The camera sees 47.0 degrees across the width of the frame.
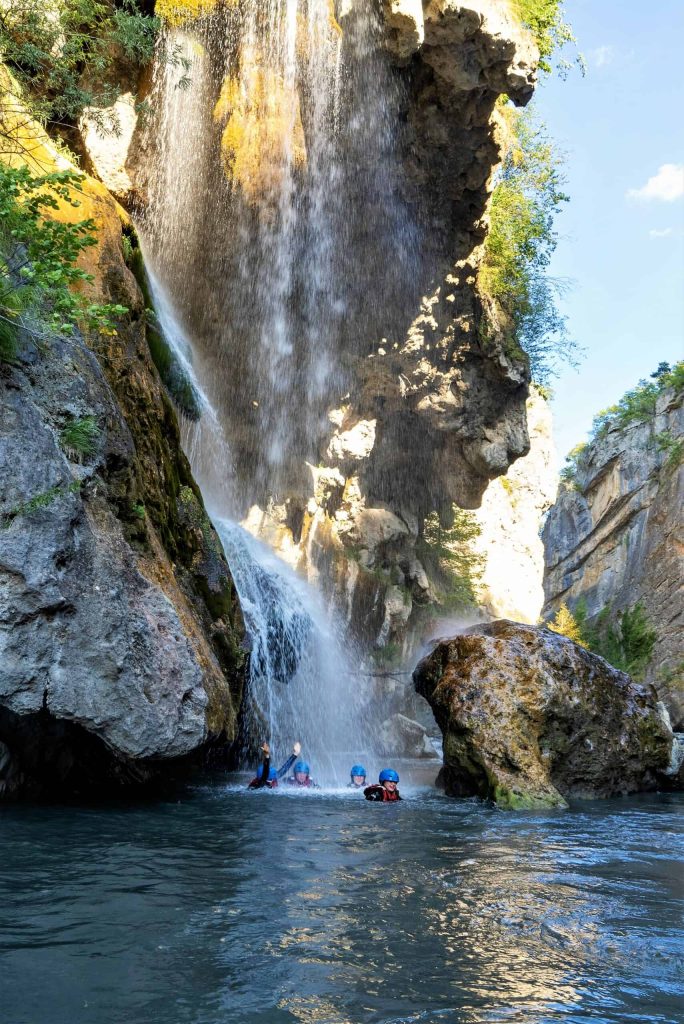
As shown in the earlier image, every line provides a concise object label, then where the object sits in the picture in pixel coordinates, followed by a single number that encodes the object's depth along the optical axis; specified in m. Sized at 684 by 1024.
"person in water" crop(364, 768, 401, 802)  10.43
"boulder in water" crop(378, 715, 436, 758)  23.39
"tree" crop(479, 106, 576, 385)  20.89
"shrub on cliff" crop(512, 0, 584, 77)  17.31
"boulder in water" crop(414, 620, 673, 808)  10.73
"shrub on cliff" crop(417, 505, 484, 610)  28.38
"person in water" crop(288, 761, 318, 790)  11.80
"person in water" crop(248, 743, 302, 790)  10.59
